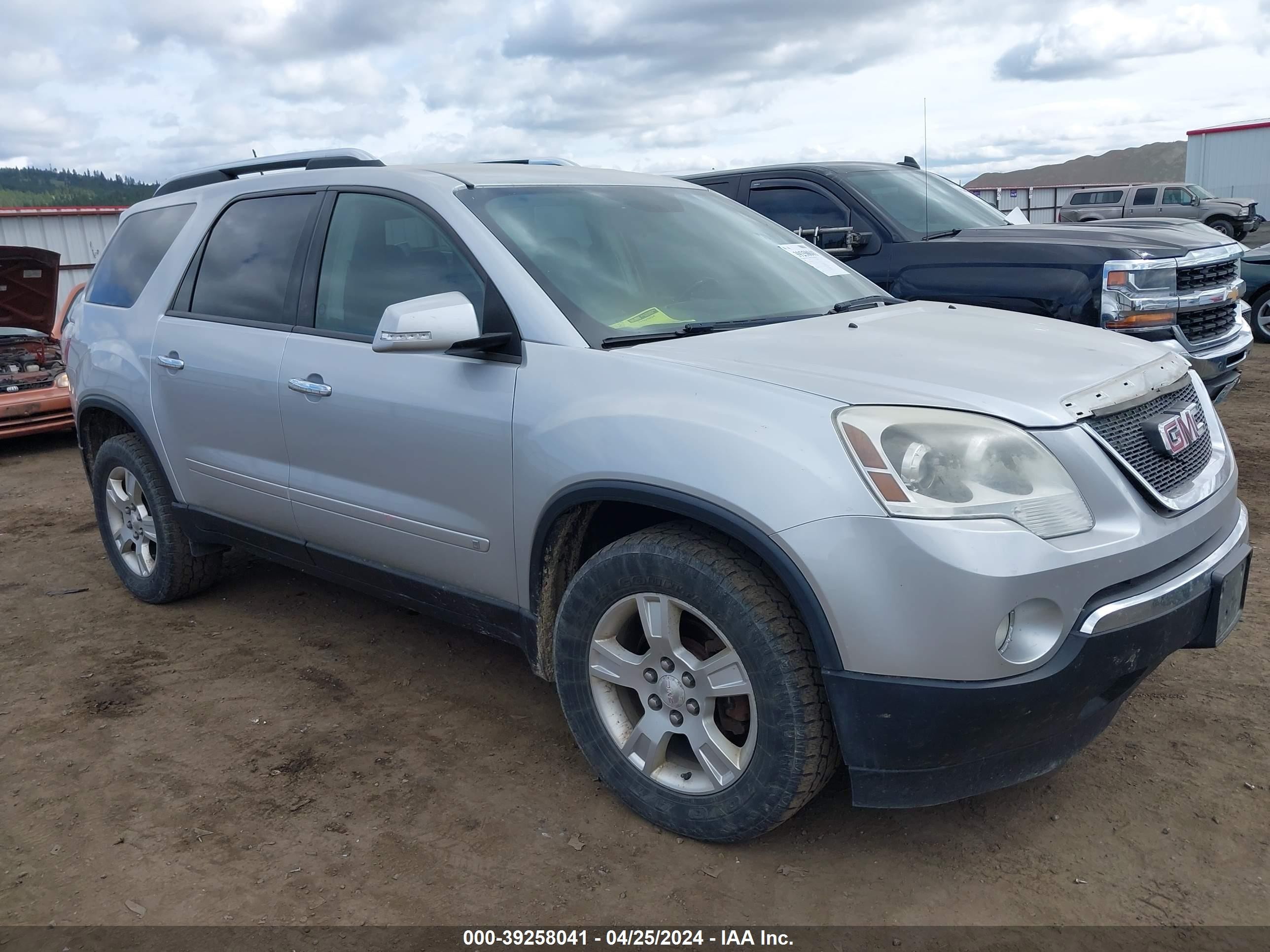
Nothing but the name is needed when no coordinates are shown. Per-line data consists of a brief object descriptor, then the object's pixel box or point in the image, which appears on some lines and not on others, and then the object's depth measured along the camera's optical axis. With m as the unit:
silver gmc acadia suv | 2.29
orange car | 8.71
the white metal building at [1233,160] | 36.03
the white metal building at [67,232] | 16.59
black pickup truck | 5.74
